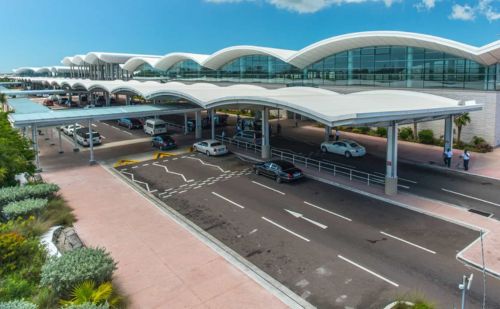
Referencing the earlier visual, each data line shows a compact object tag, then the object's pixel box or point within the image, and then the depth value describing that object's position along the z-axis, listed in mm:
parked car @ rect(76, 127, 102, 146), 33844
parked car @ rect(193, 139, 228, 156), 29594
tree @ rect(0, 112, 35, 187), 18516
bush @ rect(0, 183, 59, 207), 15789
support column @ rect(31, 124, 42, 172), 26141
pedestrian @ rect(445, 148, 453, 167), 25141
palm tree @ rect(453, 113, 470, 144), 30572
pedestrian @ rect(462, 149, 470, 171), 24328
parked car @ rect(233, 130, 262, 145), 34219
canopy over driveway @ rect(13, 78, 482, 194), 18375
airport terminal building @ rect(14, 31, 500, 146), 30938
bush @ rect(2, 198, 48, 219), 14578
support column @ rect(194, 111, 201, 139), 37656
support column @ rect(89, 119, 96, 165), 28041
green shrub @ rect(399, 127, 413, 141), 34438
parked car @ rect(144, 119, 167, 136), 39438
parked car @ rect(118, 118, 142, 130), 44969
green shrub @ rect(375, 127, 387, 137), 36606
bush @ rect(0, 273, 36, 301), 9641
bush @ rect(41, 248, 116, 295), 9773
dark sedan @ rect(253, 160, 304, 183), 21922
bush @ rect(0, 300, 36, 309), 8711
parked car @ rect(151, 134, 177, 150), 32188
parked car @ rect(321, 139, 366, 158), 28750
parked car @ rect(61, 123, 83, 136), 39594
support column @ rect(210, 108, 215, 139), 32250
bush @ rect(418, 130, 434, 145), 32688
